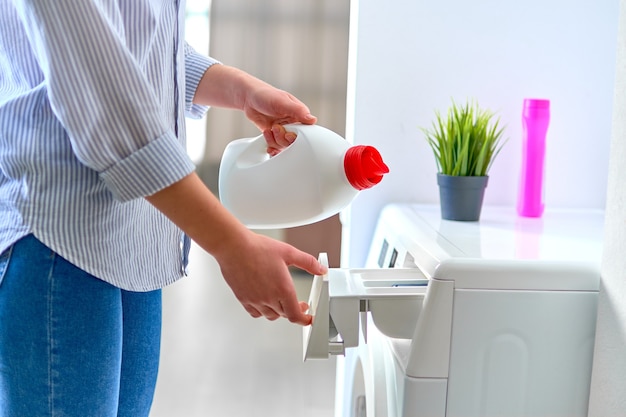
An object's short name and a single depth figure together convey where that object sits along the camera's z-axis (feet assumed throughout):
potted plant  4.34
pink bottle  4.65
